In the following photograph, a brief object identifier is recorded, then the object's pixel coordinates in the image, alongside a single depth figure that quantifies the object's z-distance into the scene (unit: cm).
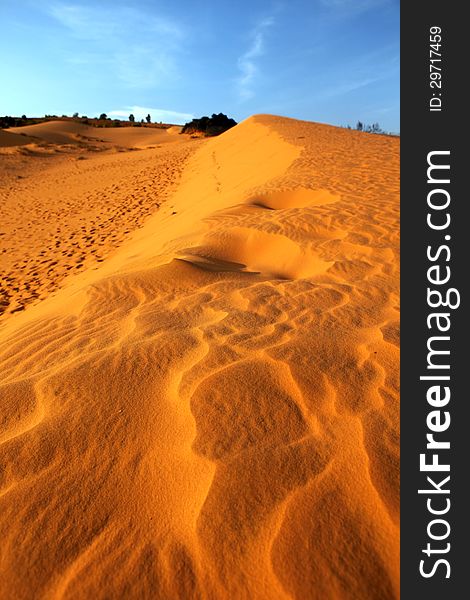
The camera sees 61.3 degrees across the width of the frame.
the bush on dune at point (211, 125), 3456
